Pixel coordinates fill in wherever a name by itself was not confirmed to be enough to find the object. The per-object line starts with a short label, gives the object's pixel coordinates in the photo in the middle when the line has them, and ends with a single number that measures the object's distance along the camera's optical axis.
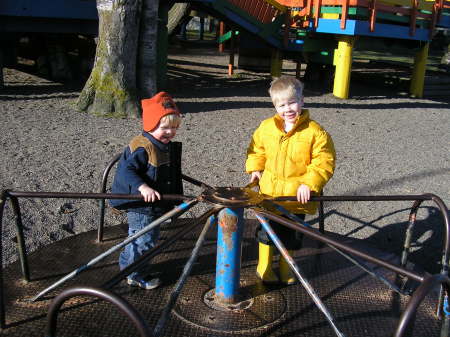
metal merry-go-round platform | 2.37
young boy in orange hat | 2.64
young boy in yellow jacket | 2.66
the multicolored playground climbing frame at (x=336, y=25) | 9.60
